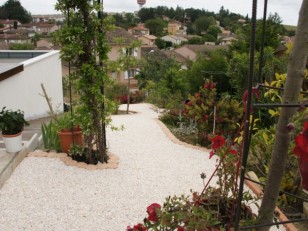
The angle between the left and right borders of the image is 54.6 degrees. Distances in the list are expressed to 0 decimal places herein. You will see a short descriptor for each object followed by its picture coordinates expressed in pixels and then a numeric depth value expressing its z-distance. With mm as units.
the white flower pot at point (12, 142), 4555
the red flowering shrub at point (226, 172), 2652
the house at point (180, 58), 37828
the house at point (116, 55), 24597
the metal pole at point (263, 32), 1339
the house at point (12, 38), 54969
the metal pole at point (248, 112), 1169
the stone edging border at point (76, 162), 4552
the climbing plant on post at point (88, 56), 4000
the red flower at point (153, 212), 2254
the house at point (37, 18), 120881
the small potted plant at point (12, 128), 4477
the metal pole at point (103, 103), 4123
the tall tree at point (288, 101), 1181
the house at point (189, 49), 39209
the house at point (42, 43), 48156
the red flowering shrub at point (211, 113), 5727
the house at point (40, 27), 76688
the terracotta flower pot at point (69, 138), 4891
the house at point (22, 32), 61344
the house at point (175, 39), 62344
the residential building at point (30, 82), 8047
